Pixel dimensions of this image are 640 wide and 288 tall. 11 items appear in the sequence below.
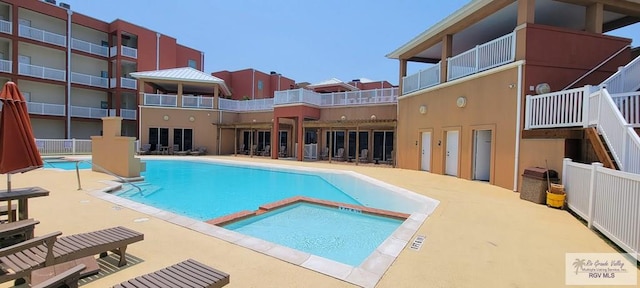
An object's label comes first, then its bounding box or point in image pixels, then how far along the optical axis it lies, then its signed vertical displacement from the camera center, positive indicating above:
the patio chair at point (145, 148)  21.45 -1.03
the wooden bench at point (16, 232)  3.17 -1.11
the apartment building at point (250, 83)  29.81 +5.62
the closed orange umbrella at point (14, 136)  4.04 -0.07
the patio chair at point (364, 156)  18.27 -1.06
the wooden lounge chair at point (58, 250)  2.63 -1.18
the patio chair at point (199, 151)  22.17 -1.20
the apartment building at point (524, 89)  7.17 +1.67
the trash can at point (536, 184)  6.98 -0.99
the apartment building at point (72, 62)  20.33 +5.50
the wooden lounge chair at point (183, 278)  2.33 -1.18
